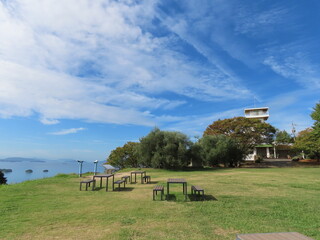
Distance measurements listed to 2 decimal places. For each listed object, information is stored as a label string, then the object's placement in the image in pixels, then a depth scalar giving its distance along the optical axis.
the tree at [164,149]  21.28
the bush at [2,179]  18.80
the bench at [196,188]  7.01
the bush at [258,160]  31.42
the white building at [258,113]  45.31
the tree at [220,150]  25.02
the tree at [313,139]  25.64
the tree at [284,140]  36.88
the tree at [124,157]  32.50
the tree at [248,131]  27.67
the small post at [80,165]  15.99
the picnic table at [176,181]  7.33
